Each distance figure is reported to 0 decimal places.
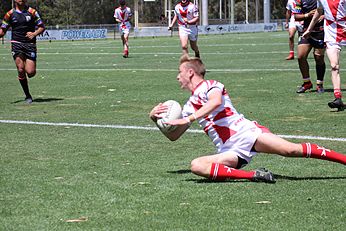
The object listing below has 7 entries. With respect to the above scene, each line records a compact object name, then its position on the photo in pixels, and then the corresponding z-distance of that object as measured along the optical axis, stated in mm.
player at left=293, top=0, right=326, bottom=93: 15684
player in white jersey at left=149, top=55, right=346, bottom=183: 7926
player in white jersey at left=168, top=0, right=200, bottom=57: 24422
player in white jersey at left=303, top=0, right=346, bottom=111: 13398
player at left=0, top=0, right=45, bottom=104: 16312
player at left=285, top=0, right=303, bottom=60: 24606
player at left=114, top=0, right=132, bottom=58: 35281
